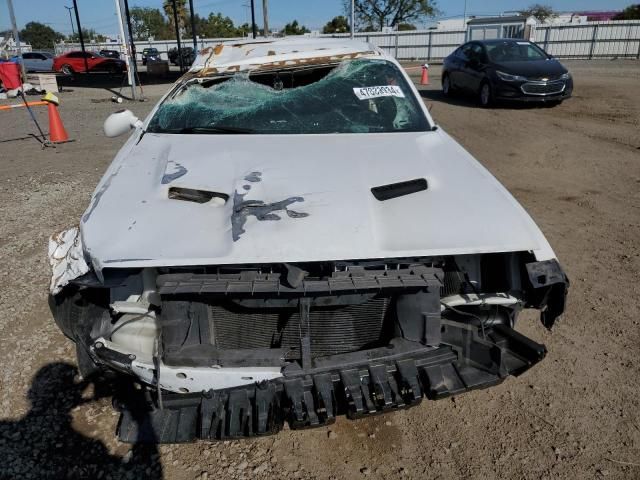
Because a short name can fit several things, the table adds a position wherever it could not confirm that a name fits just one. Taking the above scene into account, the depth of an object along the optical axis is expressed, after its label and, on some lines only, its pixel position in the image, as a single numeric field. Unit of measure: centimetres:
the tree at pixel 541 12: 5772
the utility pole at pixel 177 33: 2139
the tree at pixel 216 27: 6847
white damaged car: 197
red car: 2911
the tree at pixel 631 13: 4088
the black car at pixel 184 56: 3017
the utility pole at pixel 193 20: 1991
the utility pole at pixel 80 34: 2410
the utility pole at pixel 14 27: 1891
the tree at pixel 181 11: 6306
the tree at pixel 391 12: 5438
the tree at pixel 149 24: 7744
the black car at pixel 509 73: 1091
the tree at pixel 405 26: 5525
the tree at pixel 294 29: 6249
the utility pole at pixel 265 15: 2308
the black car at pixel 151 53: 3597
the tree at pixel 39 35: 7556
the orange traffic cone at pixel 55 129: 865
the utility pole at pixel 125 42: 1336
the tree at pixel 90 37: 7482
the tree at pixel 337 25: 5625
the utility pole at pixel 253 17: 2338
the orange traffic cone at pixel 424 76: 1647
